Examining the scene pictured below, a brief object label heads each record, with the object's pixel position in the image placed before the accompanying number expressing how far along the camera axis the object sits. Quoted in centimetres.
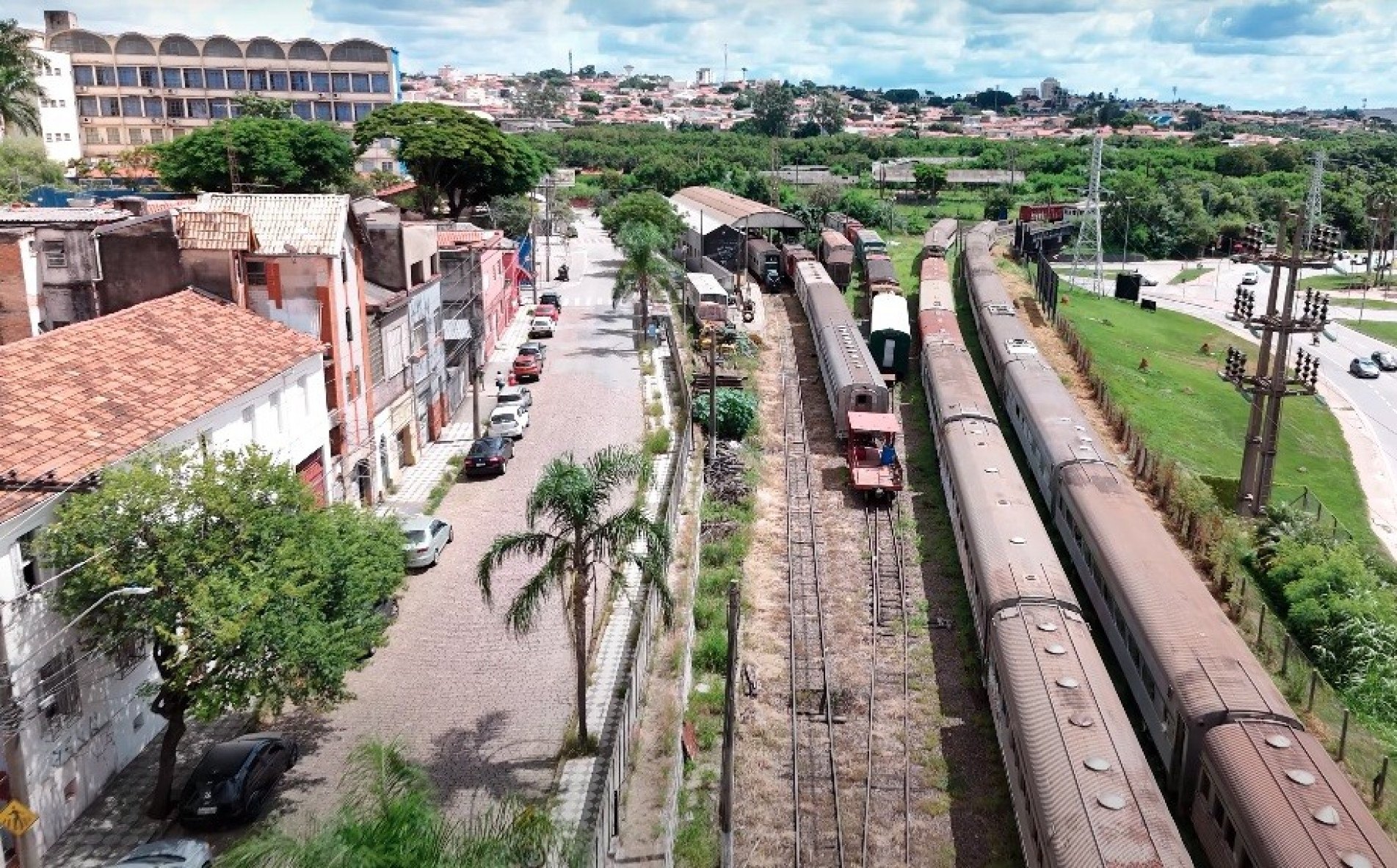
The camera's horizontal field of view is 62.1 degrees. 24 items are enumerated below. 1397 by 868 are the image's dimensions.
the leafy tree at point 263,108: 8838
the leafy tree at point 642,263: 5166
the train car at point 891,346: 4653
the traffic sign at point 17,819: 1379
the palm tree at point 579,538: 1858
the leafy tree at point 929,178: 11975
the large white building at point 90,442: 1641
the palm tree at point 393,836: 1030
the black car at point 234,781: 1738
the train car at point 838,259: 6456
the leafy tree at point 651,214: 6831
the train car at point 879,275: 5653
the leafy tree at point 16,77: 6184
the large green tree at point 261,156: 6538
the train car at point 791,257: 6719
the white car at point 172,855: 1570
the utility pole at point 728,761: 1598
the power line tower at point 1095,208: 7350
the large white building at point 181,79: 9575
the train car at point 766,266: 6788
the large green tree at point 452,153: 6706
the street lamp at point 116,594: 1612
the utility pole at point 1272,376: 3170
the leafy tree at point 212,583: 1623
